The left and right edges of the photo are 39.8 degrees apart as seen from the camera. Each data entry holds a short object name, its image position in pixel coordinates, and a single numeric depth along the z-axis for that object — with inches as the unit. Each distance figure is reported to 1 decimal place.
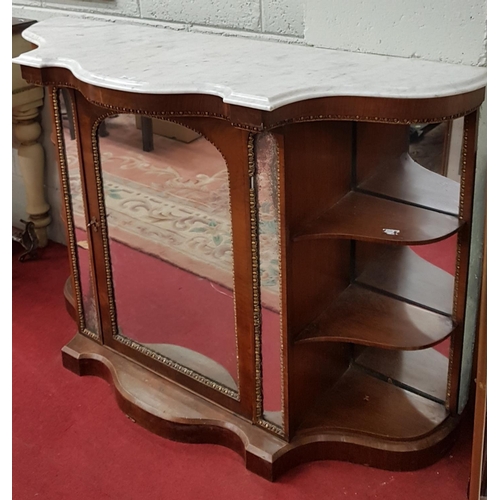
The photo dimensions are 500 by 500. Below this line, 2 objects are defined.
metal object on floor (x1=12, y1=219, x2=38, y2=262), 116.5
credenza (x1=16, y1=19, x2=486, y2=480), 62.3
